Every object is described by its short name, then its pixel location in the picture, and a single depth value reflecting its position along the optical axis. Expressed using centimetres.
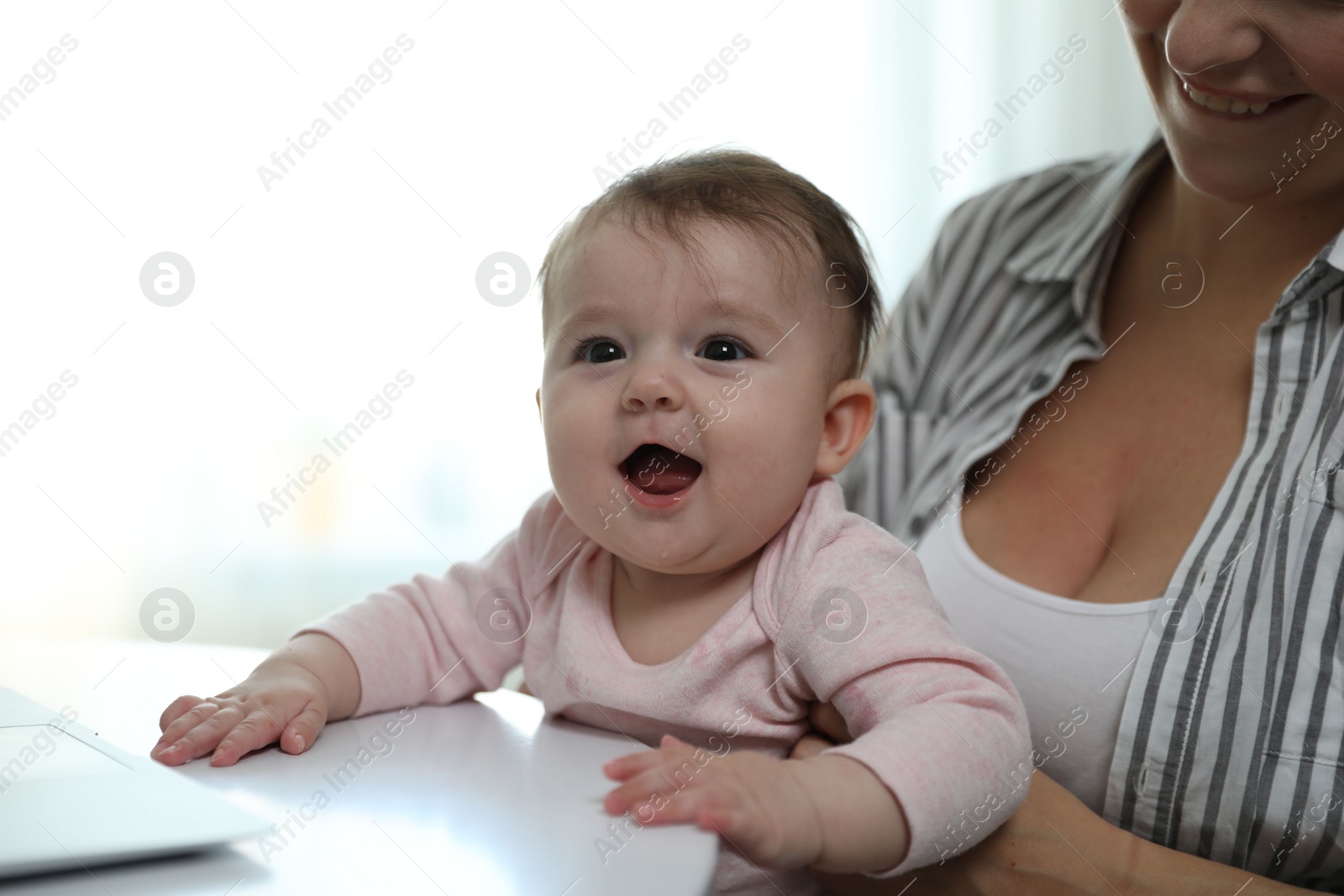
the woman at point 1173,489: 87
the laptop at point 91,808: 57
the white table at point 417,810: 59
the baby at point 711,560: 78
